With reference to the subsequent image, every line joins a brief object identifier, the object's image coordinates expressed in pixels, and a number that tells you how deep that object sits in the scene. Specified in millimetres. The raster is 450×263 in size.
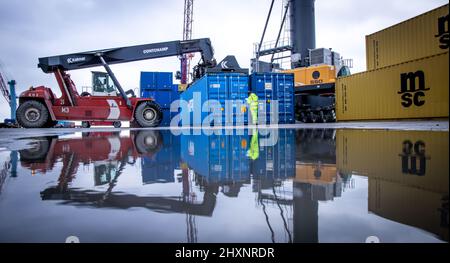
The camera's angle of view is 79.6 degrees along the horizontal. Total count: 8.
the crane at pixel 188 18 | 45250
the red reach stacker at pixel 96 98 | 12422
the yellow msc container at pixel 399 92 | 10188
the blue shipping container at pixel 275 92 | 14484
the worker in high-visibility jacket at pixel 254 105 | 13086
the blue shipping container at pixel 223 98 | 13445
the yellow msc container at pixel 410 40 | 10328
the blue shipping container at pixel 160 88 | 18922
